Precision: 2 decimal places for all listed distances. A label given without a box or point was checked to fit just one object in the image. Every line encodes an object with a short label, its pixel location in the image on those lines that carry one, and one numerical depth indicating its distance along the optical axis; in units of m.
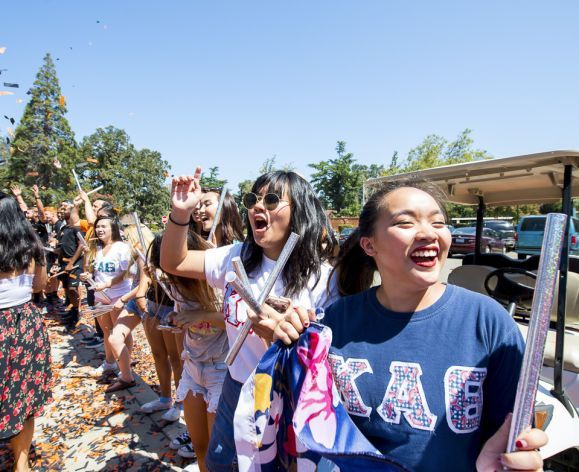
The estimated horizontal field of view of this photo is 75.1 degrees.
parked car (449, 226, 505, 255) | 18.85
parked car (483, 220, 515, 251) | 21.52
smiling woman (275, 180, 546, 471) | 1.18
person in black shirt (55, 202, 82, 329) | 7.47
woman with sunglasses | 1.93
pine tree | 34.94
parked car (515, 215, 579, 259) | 15.03
